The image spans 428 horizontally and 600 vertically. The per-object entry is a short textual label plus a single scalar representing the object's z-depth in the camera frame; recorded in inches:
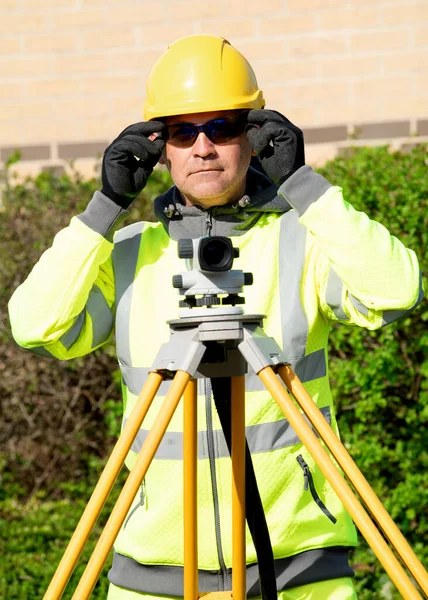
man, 217.9
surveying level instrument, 183.5
